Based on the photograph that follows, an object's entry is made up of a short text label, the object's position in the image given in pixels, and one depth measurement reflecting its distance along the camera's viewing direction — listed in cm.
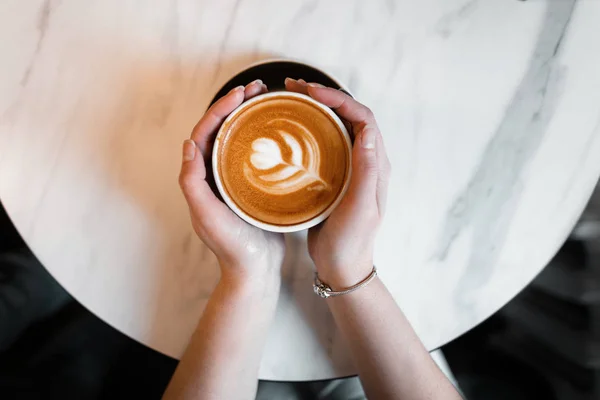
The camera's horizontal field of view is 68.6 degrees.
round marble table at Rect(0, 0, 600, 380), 75
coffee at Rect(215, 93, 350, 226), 69
